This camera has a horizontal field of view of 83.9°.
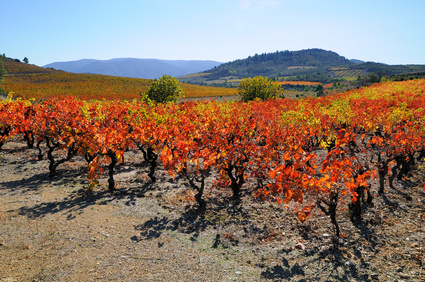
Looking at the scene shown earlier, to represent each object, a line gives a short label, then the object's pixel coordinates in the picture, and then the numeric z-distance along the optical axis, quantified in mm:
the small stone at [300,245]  6627
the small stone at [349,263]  5902
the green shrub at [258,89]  37656
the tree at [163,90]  30828
